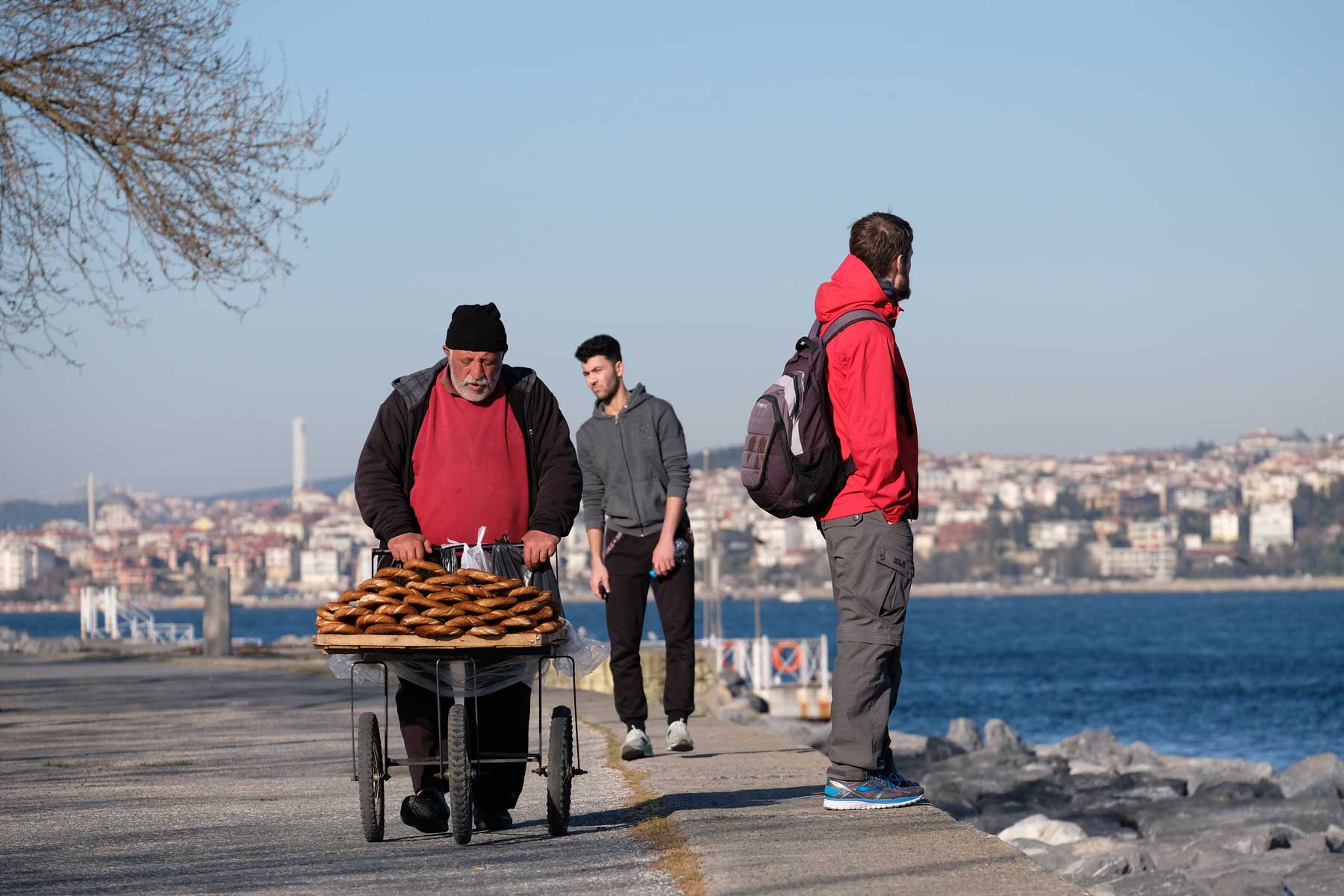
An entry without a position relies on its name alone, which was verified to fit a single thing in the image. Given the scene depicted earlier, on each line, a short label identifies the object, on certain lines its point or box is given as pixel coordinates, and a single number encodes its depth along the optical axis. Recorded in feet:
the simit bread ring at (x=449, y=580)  38.61
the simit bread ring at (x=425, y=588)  38.43
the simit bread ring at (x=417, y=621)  38.02
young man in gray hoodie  59.98
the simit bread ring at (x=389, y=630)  38.17
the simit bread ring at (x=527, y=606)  38.63
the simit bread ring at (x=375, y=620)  38.22
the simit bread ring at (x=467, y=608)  38.15
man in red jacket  40.49
